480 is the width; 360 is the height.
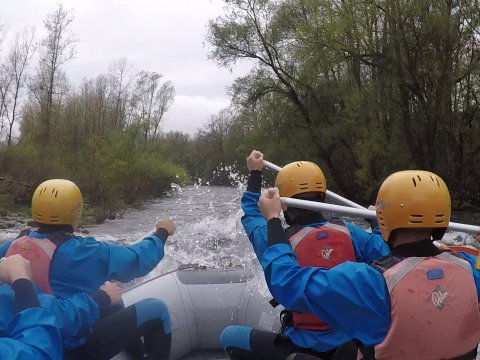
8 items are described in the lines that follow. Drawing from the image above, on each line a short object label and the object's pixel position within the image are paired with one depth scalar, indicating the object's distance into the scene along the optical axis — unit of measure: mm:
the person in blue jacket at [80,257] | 2021
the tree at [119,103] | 28844
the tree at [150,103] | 30562
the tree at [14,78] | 19875
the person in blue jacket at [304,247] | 2027
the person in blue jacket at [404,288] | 1335
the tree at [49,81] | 21500
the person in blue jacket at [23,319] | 1275
